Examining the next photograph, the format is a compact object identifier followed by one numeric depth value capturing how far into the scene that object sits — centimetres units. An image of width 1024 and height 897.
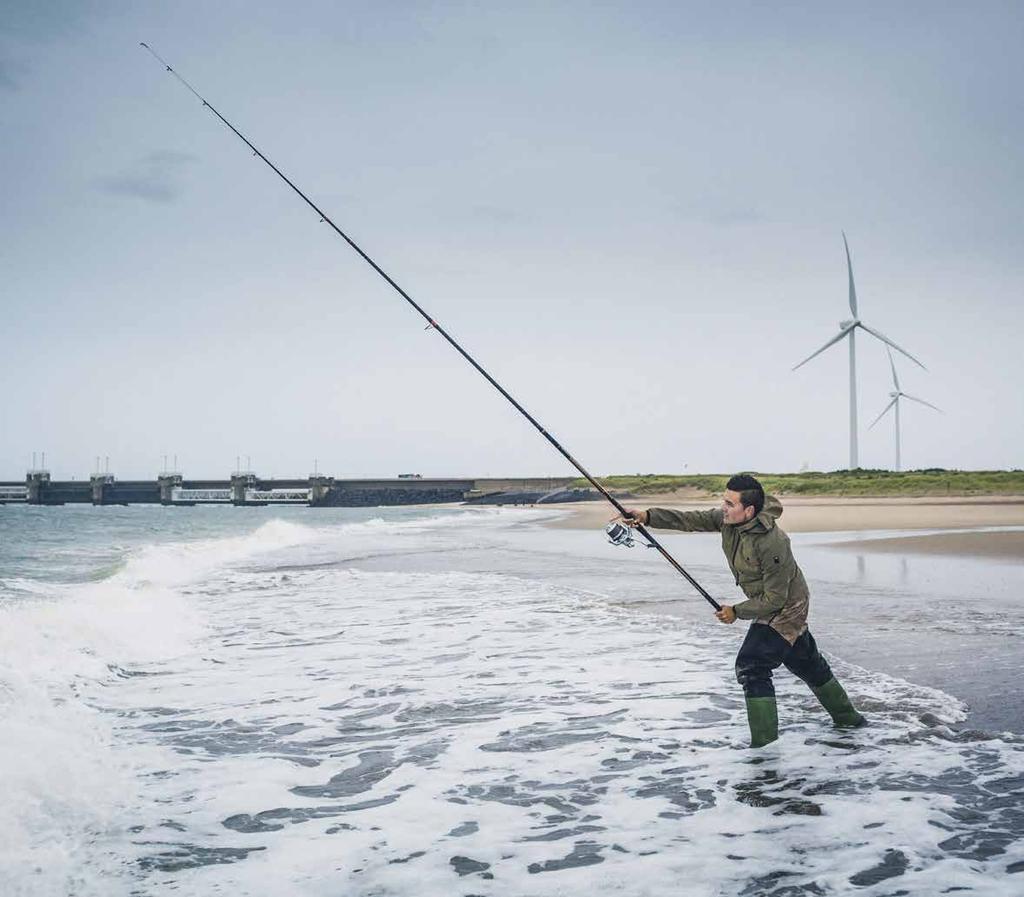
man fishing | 484
